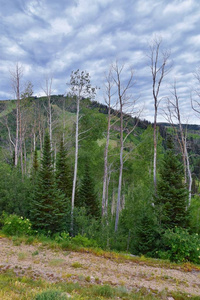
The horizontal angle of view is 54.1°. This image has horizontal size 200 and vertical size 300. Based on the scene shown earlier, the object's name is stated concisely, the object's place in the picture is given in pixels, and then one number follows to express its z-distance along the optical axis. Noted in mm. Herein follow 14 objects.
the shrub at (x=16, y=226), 10906
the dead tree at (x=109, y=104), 16297
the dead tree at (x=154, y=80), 15195
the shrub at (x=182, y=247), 9875
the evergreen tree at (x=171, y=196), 12031
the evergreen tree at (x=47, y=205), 12789
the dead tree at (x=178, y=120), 17672
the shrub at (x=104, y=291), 5398
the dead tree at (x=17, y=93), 18188
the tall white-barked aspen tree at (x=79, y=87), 17156
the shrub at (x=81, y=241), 10727
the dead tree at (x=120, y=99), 16395
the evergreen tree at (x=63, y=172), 17969
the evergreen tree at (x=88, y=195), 19047
